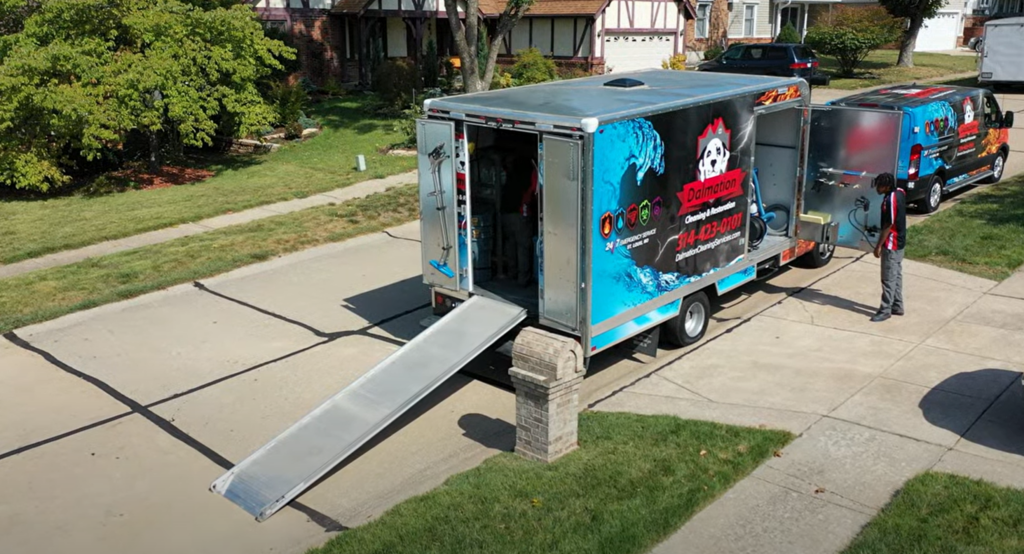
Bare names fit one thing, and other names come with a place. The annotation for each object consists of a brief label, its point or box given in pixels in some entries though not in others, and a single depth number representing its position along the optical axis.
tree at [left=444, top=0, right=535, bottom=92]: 22.22
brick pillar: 7.05
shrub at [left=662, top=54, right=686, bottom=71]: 34.53
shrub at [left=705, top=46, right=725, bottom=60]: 40.19
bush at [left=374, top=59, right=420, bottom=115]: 26.88
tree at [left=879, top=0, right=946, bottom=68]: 32.78
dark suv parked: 30.50
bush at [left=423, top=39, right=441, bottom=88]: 29.17
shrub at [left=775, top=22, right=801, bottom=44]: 41.44
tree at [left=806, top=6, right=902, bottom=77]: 33.59
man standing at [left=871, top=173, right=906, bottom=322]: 10.38
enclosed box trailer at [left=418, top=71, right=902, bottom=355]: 8.00
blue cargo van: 13.91
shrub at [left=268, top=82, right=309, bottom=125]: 23.48
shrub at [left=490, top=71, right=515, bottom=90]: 27.68
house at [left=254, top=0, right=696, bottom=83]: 31.09
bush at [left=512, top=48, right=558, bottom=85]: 29.36
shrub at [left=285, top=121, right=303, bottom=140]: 23.64
